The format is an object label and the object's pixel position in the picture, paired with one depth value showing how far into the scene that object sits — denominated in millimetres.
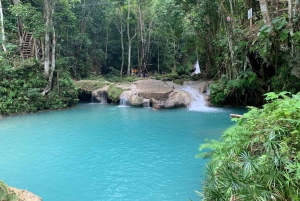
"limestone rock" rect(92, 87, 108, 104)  17766
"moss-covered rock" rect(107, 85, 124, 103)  16766
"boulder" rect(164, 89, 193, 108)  15000
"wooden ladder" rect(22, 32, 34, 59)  16617
